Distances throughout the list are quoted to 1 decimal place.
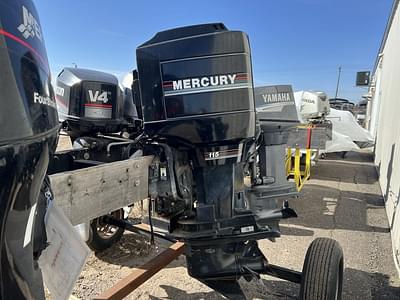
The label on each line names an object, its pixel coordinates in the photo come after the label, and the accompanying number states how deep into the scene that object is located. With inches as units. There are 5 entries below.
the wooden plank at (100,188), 43.6
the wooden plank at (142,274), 74.7
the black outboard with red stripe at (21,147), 27.5
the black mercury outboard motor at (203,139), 66.6
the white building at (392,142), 151.1
